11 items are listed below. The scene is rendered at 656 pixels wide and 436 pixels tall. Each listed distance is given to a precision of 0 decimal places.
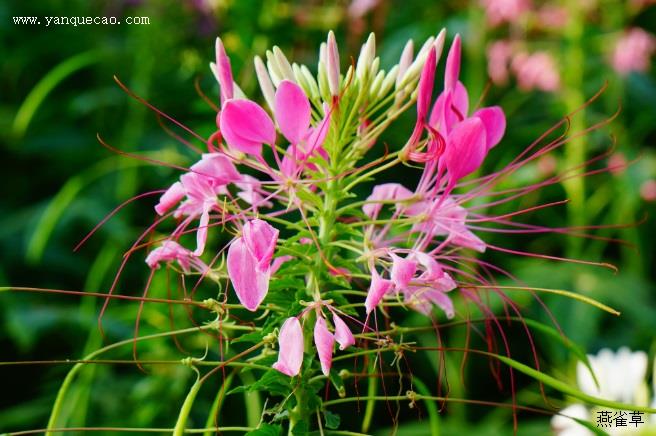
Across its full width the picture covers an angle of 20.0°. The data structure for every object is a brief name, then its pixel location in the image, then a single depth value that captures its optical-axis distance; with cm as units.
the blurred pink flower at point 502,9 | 189
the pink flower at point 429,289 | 57
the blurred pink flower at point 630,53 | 194
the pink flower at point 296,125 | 56
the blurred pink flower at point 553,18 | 198
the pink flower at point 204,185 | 58
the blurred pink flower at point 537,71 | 192
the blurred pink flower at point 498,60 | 196
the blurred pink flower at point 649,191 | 183
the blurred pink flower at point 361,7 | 172
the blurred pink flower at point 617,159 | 186
